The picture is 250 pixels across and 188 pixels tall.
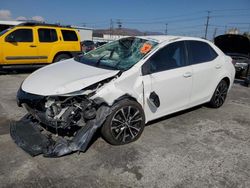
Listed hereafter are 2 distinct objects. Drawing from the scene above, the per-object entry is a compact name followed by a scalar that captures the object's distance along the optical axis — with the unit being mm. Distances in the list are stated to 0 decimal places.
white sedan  3098
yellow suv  8211
